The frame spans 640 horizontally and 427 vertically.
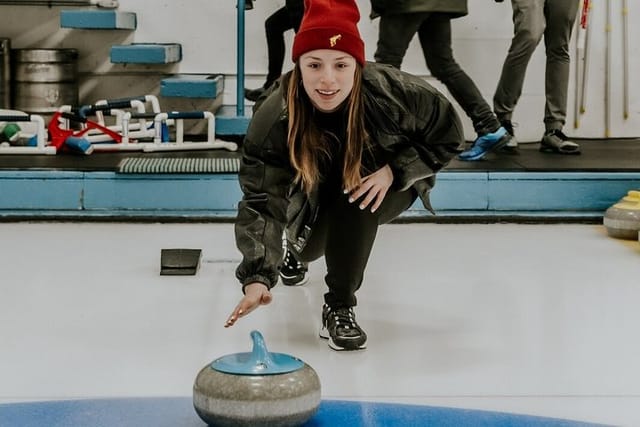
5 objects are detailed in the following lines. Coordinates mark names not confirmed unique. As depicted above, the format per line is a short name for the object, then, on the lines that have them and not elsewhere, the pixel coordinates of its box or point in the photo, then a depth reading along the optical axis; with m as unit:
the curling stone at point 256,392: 3.03
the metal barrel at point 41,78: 8.66
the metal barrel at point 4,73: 8.78
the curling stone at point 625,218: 6.23
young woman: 3.64
